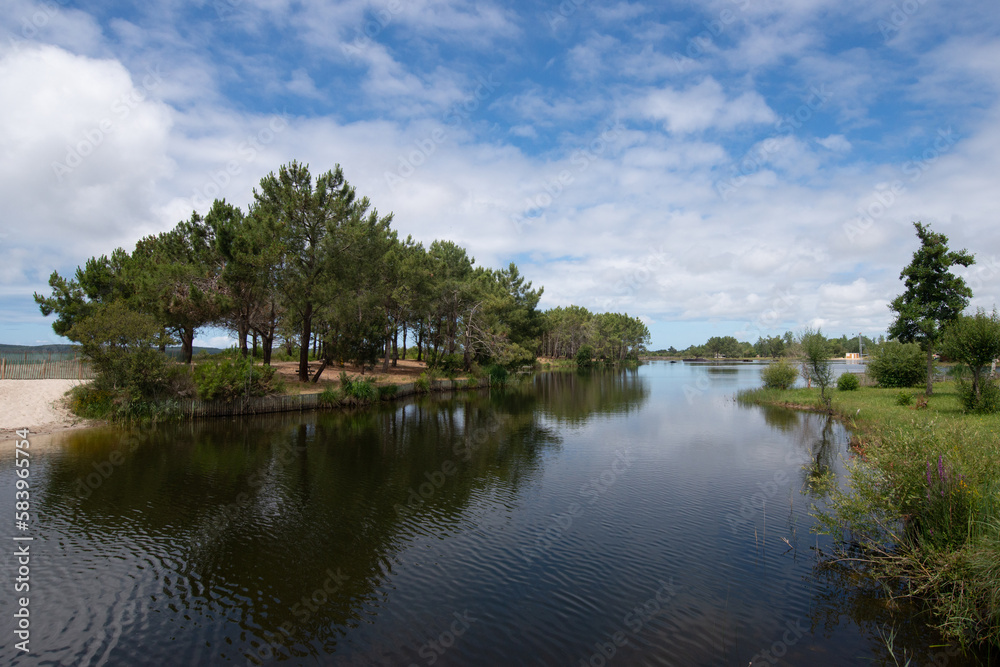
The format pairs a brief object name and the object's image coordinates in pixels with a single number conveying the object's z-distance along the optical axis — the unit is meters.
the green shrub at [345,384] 38.37
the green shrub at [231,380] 30.61
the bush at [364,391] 38.91
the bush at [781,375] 47.25
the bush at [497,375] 60.53
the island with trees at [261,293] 28.36
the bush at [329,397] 36.69
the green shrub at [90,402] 27.80
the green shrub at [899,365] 42.69
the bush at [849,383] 43.44
